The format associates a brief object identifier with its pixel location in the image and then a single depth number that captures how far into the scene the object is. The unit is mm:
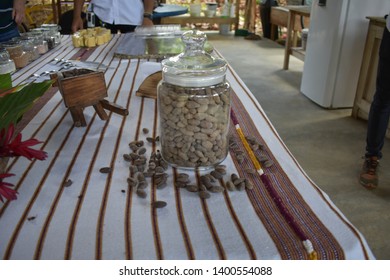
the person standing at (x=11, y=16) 1720
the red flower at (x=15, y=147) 449
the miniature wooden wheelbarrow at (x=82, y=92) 802
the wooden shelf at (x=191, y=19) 5137
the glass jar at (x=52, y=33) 1653
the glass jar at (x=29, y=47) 1404
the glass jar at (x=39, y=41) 1513
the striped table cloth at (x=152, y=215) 476
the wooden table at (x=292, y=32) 3457
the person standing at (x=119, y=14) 2098
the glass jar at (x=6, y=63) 1188
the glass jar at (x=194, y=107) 607
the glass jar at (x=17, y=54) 1300
